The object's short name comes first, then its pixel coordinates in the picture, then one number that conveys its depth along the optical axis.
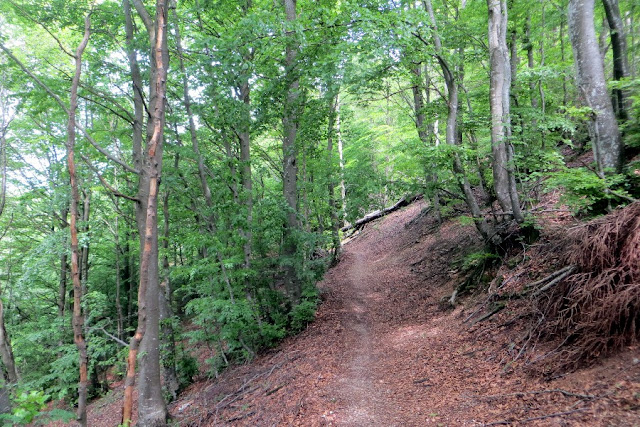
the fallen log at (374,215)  23.50
